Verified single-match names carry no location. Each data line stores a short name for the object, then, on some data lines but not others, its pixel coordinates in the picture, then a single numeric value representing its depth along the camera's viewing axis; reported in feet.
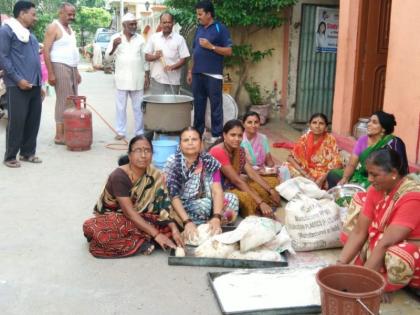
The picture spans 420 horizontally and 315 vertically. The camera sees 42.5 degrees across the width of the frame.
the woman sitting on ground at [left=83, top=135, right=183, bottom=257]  12.80
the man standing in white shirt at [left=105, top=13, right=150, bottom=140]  24.95
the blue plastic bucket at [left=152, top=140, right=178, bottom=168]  20.54
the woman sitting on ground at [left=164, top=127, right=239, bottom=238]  14.07
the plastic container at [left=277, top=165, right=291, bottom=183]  17.89
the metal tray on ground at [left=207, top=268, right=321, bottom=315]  10.00
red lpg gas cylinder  23.59
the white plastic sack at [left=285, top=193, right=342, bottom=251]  13.25
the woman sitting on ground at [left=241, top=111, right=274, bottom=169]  17.38
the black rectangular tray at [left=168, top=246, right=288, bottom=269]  12.29
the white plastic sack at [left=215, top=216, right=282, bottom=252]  12.44
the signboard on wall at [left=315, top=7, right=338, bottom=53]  29.76
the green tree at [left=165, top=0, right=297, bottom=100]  28.53
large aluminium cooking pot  21.90
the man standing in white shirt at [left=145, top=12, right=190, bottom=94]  25.27
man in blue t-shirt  23.12
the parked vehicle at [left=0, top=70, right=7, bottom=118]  30.19
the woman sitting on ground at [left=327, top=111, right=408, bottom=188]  15.21
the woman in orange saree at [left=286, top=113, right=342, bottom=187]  17.92
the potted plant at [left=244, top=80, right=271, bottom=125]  30.40
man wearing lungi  23.31
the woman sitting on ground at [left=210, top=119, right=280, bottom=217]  15.48
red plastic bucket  8.59
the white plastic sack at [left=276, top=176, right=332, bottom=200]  15.37
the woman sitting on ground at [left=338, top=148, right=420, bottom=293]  9.94
